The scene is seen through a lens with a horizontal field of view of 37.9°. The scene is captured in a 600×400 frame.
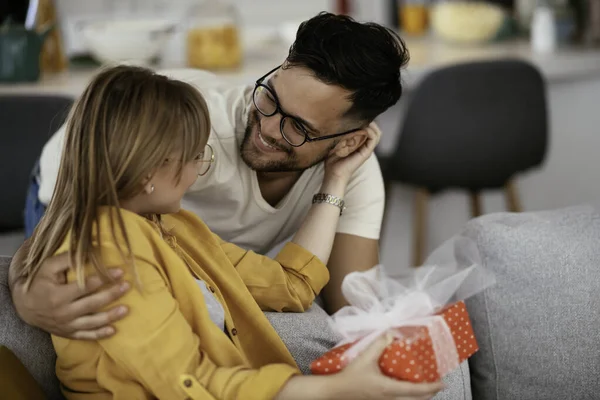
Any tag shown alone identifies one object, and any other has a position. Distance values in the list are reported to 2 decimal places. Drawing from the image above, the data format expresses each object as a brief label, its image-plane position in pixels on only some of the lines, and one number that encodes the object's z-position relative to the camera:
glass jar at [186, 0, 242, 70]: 3.01
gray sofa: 1.57
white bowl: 3.00
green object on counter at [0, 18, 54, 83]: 2.86
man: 1.62
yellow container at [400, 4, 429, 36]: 3.85
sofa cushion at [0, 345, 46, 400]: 1.25
